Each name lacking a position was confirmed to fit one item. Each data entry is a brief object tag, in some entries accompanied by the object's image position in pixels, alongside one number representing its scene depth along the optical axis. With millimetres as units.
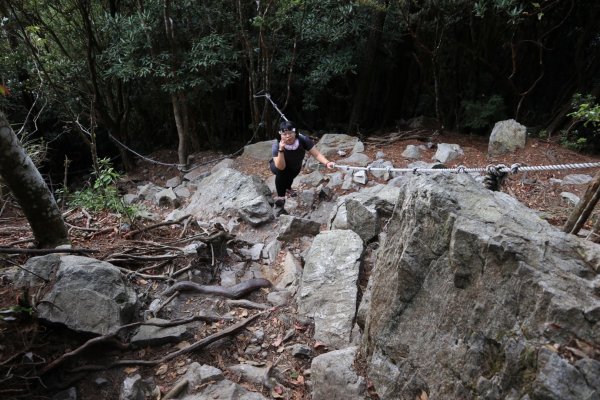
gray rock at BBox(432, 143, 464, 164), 7641
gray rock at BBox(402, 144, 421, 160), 8062
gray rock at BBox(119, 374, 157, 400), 2904
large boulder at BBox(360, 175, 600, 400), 1646
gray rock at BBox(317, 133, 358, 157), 8531
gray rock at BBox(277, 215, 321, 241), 5398
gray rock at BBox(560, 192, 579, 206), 5580
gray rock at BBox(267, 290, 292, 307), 4258
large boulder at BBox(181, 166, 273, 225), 6141
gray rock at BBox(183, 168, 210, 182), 9502
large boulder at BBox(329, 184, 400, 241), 4697
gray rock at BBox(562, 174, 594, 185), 6293
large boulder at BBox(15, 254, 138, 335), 3160
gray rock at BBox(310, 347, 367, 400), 2760
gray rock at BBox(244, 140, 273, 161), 9368
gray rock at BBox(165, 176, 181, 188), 9599
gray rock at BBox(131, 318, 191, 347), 3412
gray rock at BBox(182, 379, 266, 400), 2881
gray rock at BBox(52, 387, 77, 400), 2859
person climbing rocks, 5355
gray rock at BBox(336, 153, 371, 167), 7910
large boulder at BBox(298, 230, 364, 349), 3678
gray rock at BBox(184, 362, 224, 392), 3053
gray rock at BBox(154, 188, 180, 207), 8095
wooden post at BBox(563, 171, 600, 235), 2762
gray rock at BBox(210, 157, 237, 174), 9327
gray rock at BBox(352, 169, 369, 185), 7000
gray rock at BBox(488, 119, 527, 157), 7551
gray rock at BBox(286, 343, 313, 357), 3564
